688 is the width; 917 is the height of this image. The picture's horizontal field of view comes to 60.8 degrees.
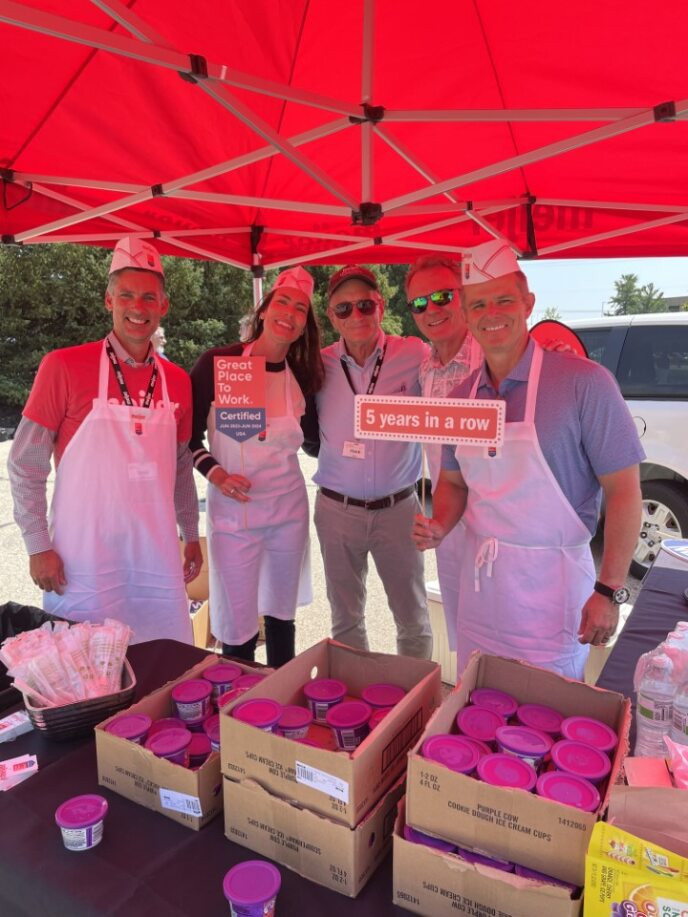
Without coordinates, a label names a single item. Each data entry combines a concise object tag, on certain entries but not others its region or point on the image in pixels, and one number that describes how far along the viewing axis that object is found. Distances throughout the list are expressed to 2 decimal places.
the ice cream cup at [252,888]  0.82
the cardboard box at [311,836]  0.89
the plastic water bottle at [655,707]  1.24
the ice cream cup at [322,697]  1.18
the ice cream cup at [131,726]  1.12
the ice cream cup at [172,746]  1.07
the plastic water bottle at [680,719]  1.21
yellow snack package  0.68
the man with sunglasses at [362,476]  2.62
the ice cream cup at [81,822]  0.97
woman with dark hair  2.50
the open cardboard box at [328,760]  0.87
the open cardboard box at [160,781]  1.01
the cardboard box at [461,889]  0.77
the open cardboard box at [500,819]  0.79
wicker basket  1.24
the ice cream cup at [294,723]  1.04
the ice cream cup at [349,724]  1.09
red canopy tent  1.79
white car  4.43
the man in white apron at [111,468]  2.09
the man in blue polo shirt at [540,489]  1.71
